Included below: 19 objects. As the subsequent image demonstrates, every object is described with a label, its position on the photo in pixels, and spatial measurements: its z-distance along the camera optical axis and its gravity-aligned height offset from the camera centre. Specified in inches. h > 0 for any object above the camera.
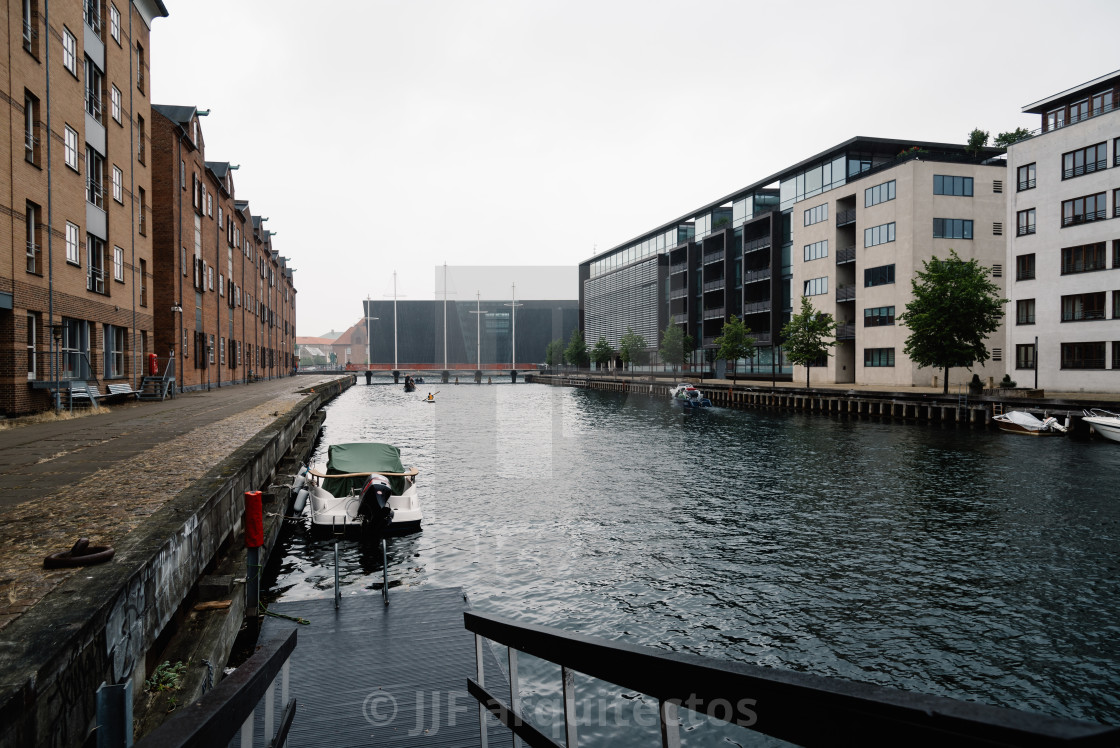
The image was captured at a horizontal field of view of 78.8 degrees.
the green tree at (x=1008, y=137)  2748.5 +929.9
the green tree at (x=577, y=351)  5246.1 +101.5
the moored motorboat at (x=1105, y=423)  1268.1 -111.2
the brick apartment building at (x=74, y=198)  833.5 +244.7
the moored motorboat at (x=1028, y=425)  1385.3 -125.6
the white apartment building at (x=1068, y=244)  1720.0 +322.8
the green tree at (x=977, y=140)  2502.5 +840.5
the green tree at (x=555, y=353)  6018.7 +97.8
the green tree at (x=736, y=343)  2906.0 +91.9
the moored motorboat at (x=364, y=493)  652.1 -129.6
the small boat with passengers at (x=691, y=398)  2272.4 -114.0
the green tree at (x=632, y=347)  4170.8 +104.9
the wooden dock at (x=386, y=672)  293.3 -158.9
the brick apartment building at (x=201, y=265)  1537.0 +273.4
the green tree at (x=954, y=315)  1742.1 +126.9
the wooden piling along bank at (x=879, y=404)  1573.6 -111.4
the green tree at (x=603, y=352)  4741.6 +84.8
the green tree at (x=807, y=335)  2367.1 +103.7
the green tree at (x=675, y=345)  3698.3 +104.0
